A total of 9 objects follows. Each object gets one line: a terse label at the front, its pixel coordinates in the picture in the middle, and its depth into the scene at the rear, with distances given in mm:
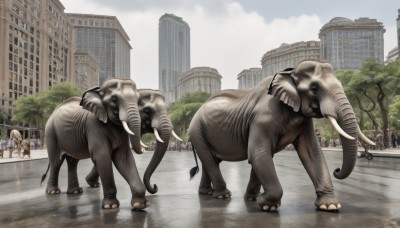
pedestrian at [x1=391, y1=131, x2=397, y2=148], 38156
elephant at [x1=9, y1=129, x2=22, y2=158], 28469
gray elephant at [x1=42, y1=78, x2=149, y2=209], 6238
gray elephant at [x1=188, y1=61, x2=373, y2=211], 5496
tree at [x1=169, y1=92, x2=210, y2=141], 54688
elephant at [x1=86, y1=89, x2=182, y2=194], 7098
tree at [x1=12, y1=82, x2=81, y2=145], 53375
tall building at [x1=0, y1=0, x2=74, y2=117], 76938
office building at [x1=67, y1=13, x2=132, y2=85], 187000
